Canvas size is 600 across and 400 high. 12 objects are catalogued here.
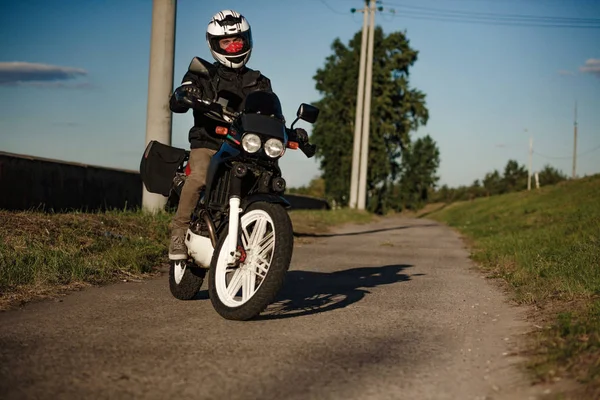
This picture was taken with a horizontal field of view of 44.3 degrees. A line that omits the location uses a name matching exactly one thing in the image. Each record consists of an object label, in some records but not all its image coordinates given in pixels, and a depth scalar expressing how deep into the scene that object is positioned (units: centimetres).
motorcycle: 457
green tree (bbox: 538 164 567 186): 7441
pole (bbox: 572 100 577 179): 7281
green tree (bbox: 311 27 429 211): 5191
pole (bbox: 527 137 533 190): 7855
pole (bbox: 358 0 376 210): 3525
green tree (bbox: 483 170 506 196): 9200
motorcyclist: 543
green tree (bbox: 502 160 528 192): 8675
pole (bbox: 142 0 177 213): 1135
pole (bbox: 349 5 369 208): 3481
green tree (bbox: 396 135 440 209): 8381
